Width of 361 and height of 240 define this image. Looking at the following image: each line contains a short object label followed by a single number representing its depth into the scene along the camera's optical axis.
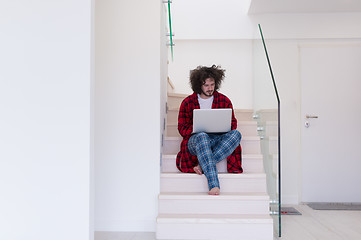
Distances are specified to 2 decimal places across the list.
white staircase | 2.71
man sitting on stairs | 2.96
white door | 4.46
